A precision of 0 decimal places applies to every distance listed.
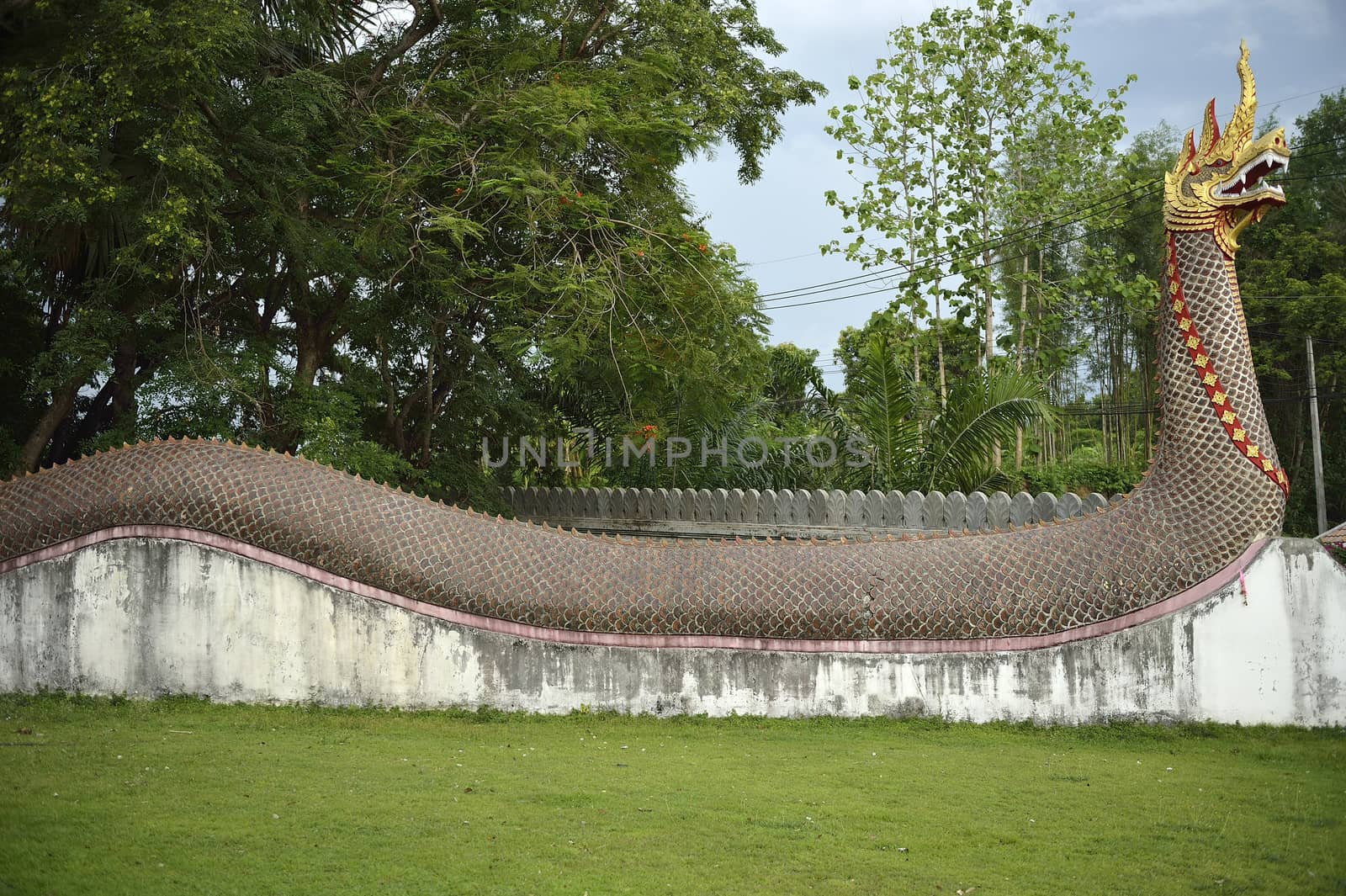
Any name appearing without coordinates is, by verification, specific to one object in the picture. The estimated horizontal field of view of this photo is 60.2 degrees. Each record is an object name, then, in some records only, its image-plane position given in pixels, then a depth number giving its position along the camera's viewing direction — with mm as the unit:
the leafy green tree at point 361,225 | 11648
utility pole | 28227
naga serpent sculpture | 9305
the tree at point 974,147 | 20938
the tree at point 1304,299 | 30406
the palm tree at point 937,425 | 14414
